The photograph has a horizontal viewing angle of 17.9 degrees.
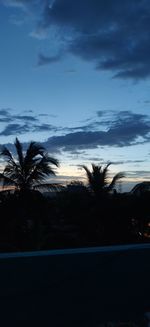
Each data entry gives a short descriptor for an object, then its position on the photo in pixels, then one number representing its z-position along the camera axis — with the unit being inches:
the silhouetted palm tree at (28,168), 756.6
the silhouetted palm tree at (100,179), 730.8
